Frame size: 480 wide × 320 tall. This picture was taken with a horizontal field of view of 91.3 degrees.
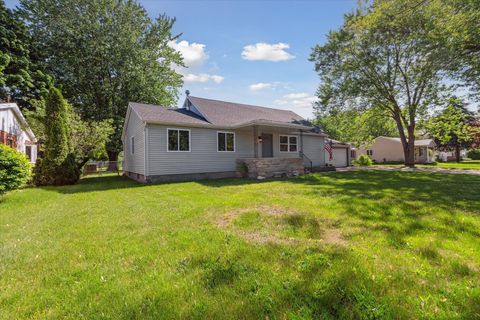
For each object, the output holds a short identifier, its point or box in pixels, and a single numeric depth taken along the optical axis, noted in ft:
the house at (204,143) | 42.37
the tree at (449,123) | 67.50
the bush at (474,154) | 124.69
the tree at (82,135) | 47.80
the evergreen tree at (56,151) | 40.37
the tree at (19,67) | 68.69
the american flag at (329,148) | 80.65
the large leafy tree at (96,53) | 70.33
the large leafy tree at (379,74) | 62.23
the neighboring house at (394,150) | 113.19
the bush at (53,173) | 40.40
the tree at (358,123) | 75.92
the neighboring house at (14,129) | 49.04
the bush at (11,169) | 24.66
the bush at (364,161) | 92.07
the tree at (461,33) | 26.45
